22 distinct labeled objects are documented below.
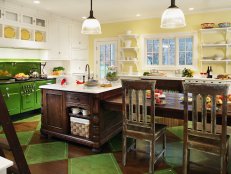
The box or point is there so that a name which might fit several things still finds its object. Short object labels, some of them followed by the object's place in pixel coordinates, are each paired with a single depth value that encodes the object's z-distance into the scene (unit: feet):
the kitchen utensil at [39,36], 18.17
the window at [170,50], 20.07
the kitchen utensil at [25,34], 16.98
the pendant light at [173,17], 9.04
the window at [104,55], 23.76
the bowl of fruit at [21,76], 16.47
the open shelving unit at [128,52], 21.98
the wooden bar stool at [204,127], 6.85
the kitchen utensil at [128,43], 21.95
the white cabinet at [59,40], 19.72
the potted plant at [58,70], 20.77
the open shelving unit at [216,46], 18.12
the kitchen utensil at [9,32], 15.69
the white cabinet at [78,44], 22.70
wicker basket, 10.63
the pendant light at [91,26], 11.08
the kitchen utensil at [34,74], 18.15
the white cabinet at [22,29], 15.60
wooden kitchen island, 10.26
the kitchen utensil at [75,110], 11.08
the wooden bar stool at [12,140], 3.69
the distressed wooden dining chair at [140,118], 8.07
